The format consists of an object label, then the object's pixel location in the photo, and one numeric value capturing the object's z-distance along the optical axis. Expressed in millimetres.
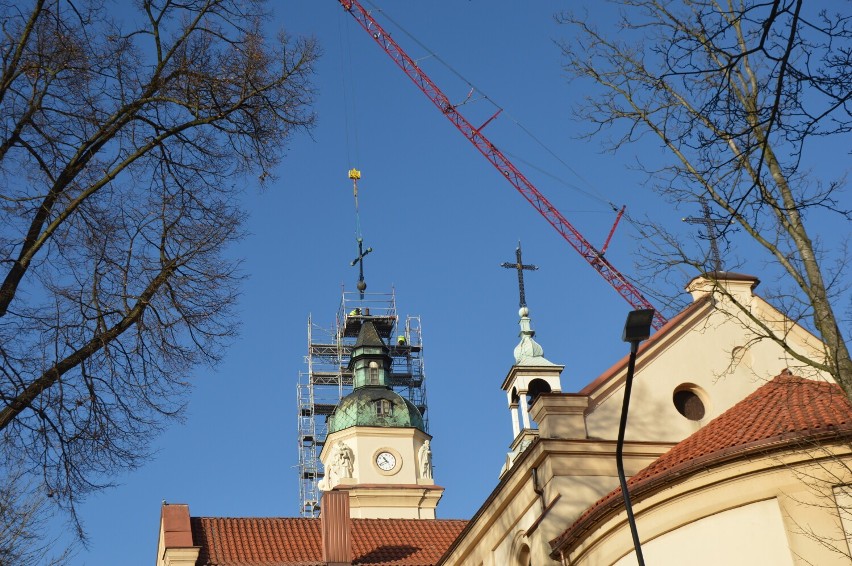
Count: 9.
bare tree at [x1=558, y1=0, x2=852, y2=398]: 8117
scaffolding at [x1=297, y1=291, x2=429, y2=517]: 68125
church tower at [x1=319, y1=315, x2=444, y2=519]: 50531
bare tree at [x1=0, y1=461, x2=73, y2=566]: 21111
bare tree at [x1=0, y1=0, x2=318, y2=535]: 11320
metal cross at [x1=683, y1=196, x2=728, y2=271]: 12862
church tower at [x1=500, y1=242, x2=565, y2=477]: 34594
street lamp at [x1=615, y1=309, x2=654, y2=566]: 14492
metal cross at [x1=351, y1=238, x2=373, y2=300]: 74375
